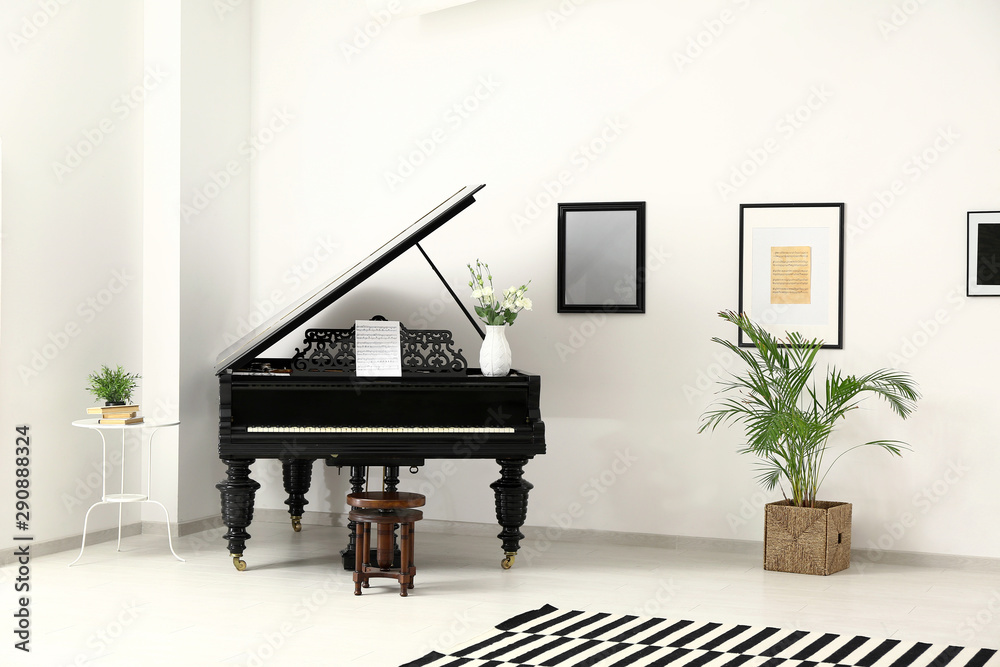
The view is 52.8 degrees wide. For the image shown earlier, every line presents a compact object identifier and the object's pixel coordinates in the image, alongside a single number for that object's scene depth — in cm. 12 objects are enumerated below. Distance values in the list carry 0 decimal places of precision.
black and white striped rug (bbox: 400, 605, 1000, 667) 372
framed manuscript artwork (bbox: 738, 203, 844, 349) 565
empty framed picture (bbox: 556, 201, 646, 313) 597
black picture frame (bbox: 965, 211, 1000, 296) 538
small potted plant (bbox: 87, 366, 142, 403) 548
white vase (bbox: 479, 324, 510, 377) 530
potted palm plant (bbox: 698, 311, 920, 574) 525
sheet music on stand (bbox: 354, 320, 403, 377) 521
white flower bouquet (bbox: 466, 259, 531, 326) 536
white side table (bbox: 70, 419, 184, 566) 539
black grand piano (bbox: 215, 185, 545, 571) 499
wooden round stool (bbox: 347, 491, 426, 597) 465
